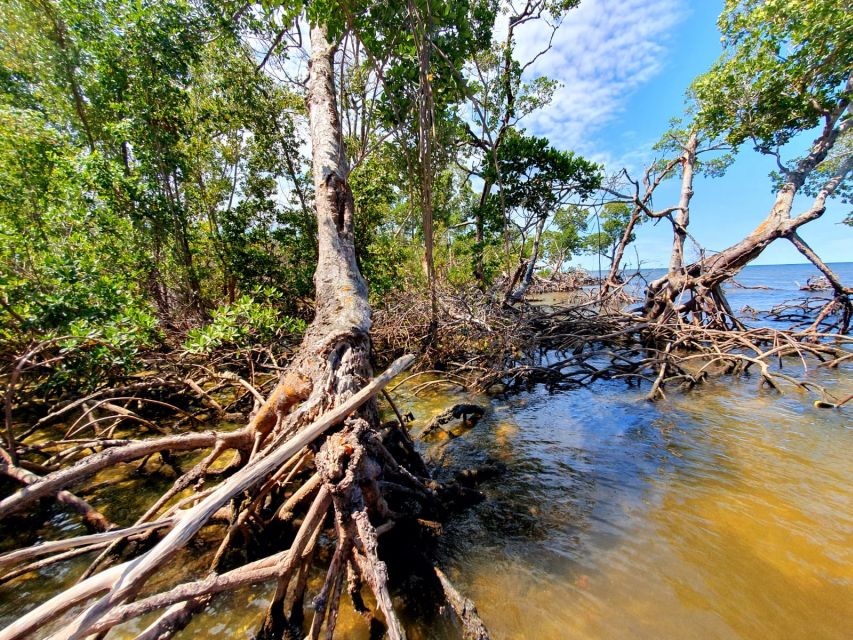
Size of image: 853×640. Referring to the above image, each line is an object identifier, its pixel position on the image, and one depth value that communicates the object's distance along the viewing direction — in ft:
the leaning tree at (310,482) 3.98
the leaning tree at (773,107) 22.49
